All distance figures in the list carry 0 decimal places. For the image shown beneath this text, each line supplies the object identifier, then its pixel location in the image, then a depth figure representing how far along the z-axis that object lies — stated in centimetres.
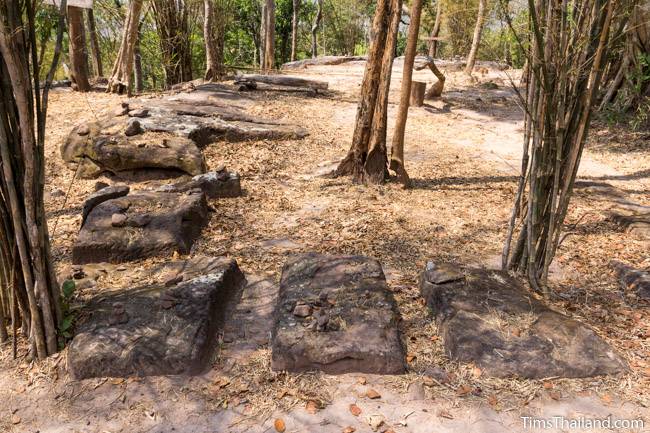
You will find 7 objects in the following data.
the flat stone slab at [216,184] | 502
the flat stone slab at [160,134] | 568
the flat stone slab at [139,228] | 368
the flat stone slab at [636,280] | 330
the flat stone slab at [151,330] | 251
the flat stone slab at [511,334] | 250
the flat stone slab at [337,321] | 254
